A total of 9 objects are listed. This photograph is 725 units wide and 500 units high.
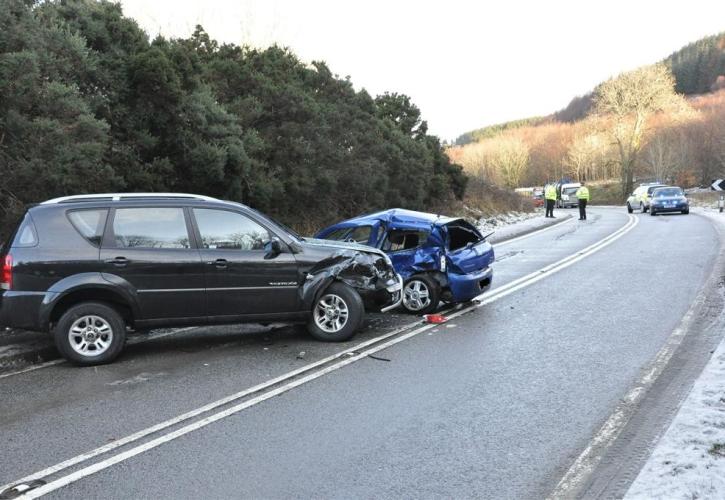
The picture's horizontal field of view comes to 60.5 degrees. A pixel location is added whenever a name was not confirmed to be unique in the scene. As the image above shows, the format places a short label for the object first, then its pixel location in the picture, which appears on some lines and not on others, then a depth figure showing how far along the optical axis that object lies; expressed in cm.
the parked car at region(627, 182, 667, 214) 3666
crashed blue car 913
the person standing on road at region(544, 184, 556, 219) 3234
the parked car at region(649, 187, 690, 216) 3266
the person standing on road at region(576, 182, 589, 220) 3169
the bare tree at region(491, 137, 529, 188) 10931
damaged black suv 672
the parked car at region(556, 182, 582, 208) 5450
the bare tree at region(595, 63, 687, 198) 6406
